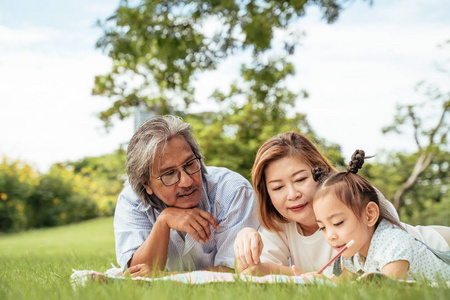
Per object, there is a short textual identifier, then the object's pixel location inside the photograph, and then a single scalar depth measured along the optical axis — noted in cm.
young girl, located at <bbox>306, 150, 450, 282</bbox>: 242
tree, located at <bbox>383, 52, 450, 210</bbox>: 1244
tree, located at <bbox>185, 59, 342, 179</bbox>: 1229
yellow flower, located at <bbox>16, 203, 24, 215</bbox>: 1438
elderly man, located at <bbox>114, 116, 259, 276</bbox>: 319
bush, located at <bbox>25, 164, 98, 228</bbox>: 1542
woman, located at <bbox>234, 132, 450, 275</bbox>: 286
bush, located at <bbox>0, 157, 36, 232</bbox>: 1395
